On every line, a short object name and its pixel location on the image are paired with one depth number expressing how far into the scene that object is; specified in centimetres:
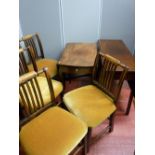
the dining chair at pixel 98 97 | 131
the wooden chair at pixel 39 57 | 202
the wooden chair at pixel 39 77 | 164
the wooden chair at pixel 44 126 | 104
